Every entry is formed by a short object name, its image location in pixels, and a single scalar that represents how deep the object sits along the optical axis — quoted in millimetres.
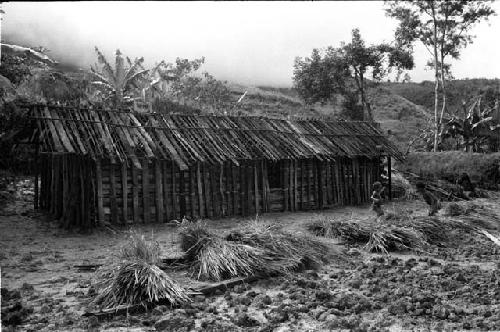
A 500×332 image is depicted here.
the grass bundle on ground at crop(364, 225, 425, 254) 8938
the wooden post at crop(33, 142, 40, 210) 12930
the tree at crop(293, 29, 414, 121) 28109
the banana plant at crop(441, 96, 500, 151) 22442
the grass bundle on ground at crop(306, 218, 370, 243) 9633
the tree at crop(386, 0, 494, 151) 24391
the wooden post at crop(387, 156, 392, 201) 17609
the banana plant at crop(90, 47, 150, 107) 21641
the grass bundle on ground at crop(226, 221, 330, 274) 7170
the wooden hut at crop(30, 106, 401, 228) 11086
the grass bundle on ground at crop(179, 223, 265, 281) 6777
